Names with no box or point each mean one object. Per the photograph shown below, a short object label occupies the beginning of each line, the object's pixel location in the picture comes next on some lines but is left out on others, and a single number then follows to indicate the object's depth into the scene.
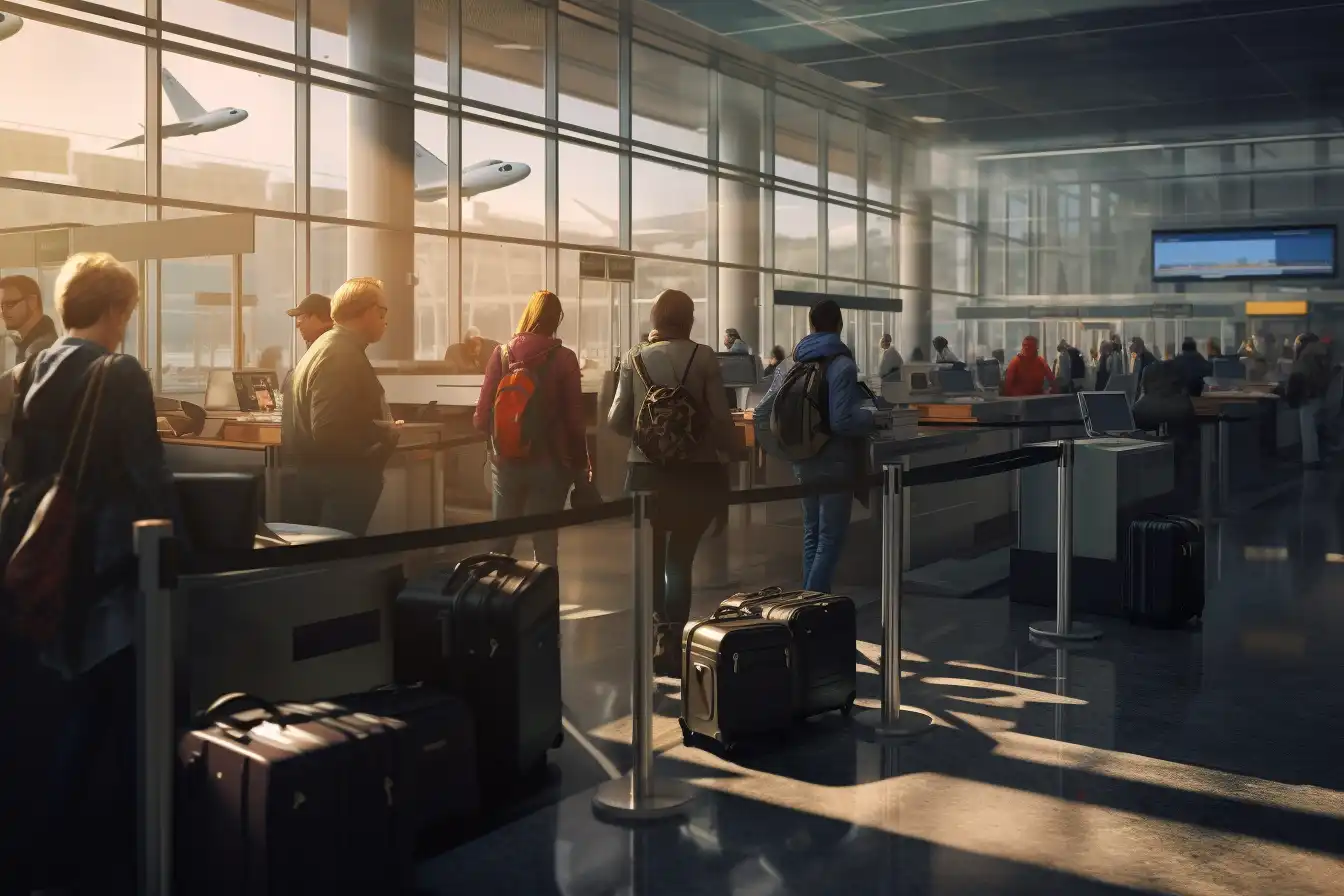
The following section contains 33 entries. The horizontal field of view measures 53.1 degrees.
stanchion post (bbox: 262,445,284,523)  7.79
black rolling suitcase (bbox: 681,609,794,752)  4.45
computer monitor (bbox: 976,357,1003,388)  19.73
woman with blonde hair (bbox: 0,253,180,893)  3.14
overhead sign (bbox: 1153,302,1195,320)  28.23
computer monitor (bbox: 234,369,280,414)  9.68
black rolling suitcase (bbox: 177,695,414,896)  2.93
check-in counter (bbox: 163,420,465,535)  7.63
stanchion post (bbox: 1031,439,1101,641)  6.21
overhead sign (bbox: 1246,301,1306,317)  27.41
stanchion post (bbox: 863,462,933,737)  4.75
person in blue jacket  6.01
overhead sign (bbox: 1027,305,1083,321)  31.58
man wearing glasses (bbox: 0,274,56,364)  5.63
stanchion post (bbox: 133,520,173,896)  2.85
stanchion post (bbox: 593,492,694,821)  3.90
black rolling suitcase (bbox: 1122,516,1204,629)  6.63
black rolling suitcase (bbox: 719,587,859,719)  4.74
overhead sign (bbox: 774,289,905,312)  18.41
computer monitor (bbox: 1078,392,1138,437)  8.65
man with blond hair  5.23
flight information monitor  26.52
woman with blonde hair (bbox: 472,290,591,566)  5.86
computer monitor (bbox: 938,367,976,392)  13.59
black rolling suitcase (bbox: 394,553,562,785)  4.01
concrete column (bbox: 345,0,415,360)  16.45
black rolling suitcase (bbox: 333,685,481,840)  3.57
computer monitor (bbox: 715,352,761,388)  11.38
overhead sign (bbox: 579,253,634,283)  15.07
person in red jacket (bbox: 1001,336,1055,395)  14.18
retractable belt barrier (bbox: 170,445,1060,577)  2.93
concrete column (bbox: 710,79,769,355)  23.91
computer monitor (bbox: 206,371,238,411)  10.09
